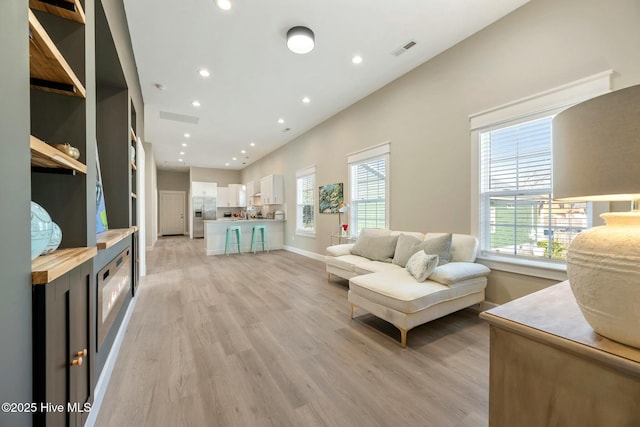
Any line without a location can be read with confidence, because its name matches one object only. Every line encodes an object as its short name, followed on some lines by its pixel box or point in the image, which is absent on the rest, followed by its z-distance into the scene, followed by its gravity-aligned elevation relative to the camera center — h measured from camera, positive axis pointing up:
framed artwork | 5.20 +0.31
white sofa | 2.19 -0.74
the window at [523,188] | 2.29 +0.26
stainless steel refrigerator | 10.49 -0.02
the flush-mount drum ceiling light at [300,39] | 2.73 +1.92
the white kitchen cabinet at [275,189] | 7.62 +0.69
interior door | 11.55 -0.08
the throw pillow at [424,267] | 2.52 -0.56
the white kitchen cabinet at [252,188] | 9.21 +0.91
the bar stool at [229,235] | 6.62 -0.63
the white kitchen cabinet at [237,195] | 11.01 +0.74
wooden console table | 0.69 -0.50
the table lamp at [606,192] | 0.64 +0.06
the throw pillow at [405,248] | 3.09 -0.45
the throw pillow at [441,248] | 2.84 -0.41
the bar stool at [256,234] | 6.98 -0.64
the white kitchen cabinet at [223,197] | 11.13 +0.65
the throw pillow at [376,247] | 3.51 -0.51
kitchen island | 6.59 -0.64
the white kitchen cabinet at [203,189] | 10.47 +0.98
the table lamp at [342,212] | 4.80 -0.02
